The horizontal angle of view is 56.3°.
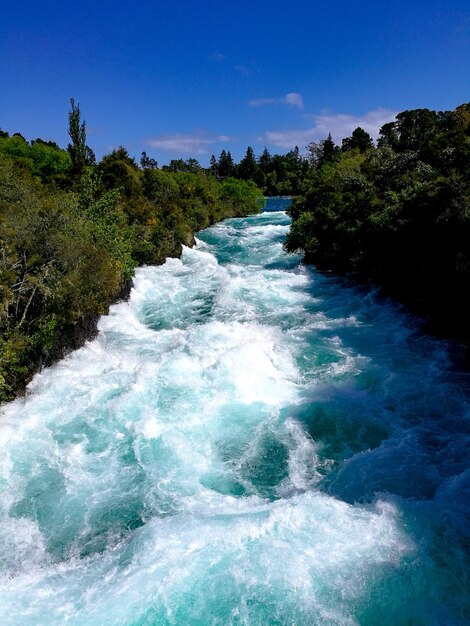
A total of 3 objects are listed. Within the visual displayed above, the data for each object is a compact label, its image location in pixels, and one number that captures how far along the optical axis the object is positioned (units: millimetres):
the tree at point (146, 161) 108750
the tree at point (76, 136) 45656
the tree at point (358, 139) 86500
